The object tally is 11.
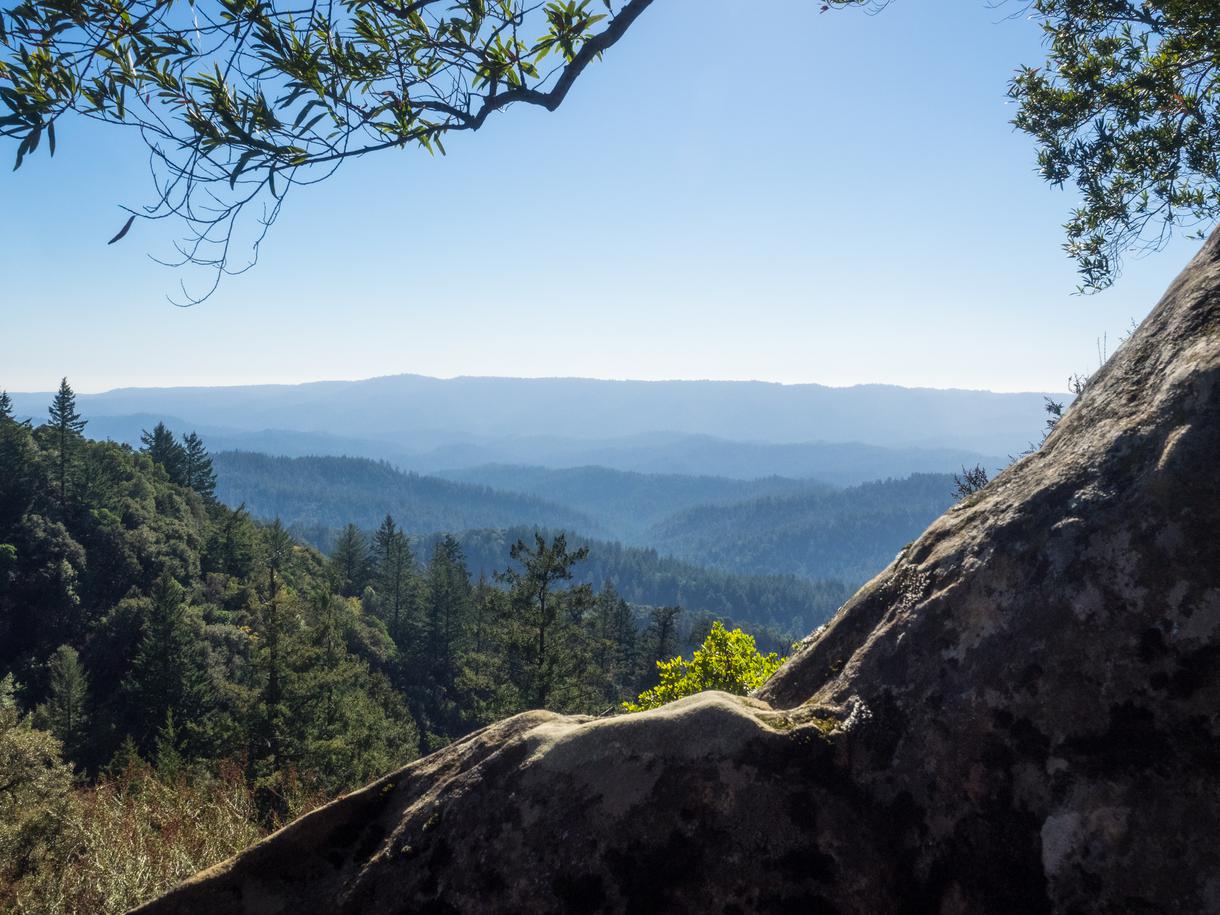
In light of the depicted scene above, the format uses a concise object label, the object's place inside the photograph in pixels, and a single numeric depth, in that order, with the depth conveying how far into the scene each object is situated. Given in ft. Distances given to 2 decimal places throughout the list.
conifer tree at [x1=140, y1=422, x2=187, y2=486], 286.85
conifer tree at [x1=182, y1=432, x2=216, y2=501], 297.63
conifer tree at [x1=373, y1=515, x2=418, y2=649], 274.98
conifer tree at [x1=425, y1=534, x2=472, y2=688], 236.43
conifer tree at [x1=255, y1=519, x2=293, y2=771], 94.53
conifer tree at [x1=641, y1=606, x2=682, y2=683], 206.27
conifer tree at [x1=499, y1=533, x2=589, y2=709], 94.79
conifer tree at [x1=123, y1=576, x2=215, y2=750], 132.98
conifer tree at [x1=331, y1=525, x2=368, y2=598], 278.26
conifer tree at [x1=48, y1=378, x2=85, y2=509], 211.20
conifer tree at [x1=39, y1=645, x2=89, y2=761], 128.57
